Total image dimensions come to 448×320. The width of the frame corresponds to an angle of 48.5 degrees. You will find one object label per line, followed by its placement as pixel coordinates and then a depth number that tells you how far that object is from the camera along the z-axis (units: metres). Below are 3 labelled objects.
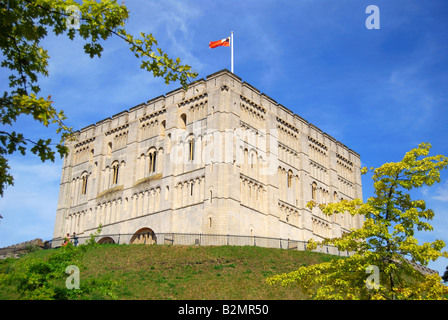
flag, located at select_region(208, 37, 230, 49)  44.87
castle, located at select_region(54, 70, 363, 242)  42.24
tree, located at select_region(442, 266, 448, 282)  47.47
